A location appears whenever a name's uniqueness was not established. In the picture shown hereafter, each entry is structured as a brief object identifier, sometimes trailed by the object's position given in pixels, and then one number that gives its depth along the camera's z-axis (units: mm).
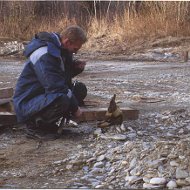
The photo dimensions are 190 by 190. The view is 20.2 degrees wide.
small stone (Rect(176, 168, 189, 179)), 3865
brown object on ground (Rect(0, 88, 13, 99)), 6840
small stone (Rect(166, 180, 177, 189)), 3791
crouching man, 5094
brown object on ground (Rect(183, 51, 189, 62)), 14711
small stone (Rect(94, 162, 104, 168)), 4457
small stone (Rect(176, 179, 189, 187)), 3776
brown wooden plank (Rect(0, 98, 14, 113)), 6121
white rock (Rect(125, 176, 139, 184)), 3993
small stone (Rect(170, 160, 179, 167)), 4051
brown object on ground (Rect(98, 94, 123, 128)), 5615
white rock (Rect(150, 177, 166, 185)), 3863
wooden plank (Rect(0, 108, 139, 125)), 5848
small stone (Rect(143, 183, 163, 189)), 3846
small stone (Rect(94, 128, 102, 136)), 5436
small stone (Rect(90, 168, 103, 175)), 4336
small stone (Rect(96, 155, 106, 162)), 4602
